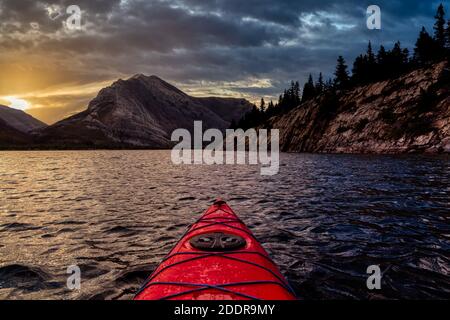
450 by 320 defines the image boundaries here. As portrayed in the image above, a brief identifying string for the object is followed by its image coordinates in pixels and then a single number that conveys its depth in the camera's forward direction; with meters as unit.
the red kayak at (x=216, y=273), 4.39
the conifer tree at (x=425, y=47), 71.75
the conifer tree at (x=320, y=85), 105.78
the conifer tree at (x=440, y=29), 73.94
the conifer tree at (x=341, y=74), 89.94
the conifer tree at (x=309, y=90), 105.44
